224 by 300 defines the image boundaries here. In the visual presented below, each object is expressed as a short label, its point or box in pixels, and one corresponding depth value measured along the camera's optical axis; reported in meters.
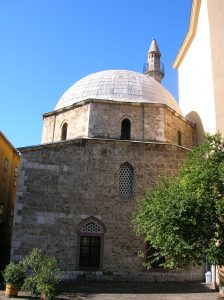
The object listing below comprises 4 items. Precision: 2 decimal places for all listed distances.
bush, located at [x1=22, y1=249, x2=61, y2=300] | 9.24
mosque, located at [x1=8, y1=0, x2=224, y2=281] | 12.44
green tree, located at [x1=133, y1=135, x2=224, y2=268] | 8.77
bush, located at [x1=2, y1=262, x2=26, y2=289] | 9.89
